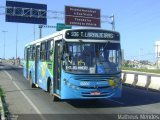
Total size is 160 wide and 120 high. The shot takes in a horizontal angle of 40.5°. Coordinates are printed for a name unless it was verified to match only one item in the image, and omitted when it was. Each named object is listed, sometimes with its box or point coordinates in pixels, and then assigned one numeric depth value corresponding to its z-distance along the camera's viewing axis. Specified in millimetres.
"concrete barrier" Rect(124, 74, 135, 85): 14719
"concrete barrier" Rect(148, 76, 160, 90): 12543
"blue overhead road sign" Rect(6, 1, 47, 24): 24371
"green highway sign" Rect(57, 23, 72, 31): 29974
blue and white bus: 7860
